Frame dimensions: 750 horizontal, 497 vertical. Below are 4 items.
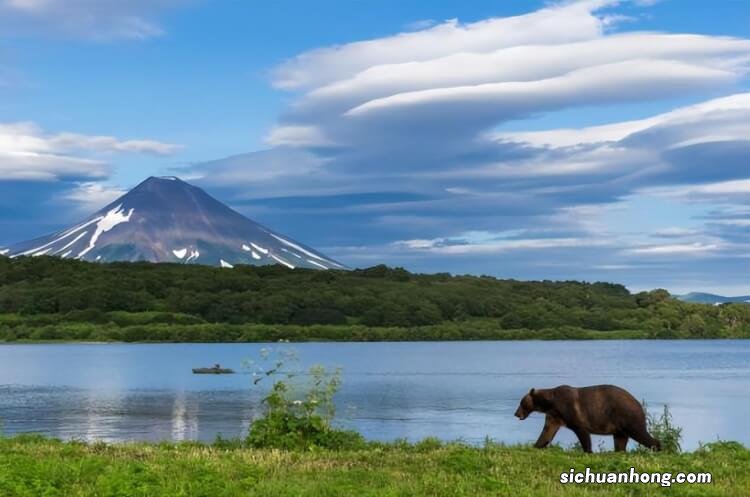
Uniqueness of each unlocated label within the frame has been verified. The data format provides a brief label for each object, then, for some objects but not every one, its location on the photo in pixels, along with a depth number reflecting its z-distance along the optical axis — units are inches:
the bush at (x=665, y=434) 941.9
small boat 4428.2
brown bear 822.5
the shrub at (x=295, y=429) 834.8
